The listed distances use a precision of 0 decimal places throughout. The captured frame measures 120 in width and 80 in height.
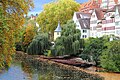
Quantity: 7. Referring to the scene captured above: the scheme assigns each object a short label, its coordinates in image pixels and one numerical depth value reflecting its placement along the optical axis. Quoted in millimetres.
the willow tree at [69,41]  54938
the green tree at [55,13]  77250
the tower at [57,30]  75069
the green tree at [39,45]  65625
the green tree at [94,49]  47938
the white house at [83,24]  72106
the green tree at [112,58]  42188
